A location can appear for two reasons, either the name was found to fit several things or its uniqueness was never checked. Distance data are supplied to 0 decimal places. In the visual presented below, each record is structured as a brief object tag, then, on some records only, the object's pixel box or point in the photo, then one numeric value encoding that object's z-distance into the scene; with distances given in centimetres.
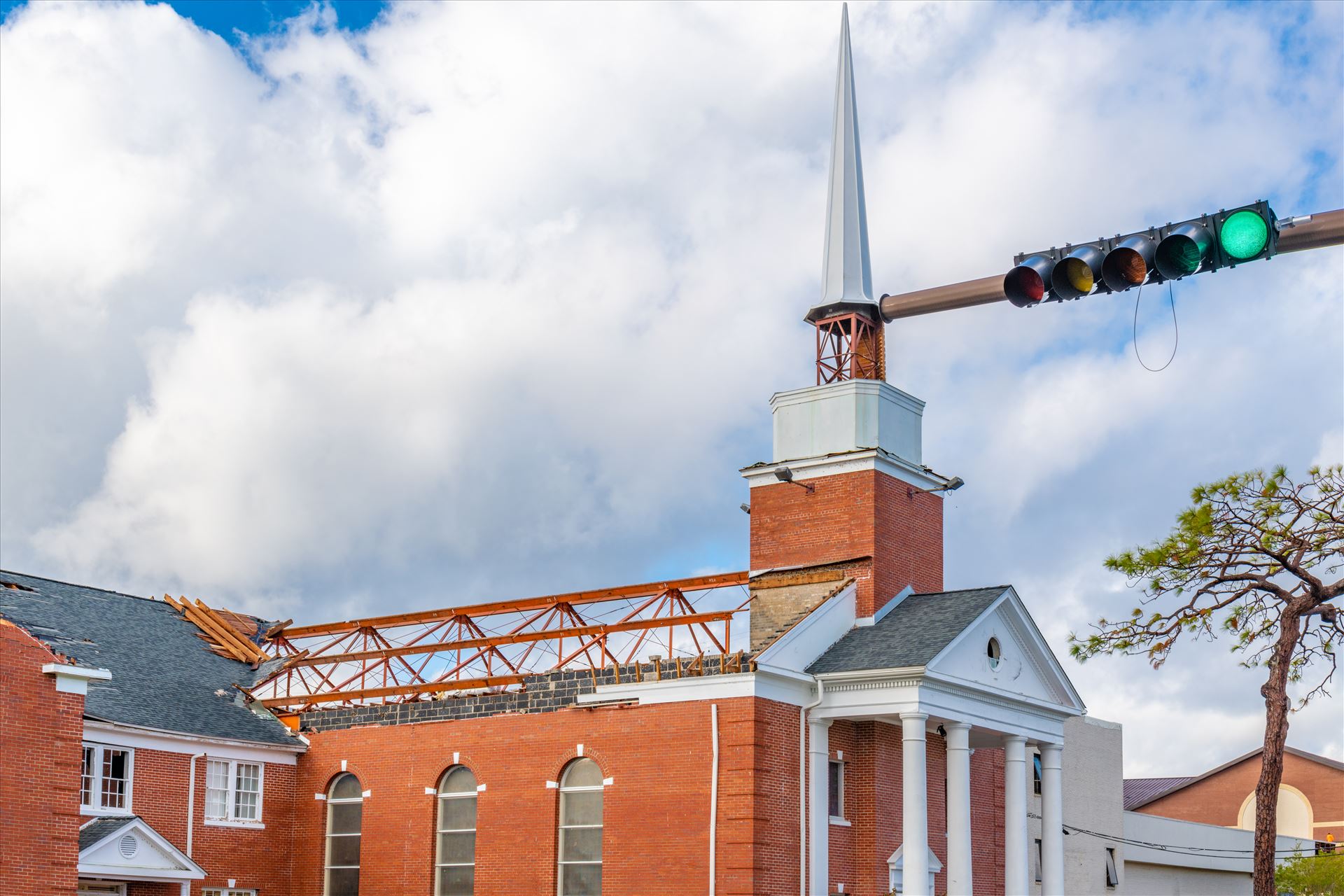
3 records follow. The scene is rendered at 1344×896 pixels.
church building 3253
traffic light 1323
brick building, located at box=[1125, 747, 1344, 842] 7206
